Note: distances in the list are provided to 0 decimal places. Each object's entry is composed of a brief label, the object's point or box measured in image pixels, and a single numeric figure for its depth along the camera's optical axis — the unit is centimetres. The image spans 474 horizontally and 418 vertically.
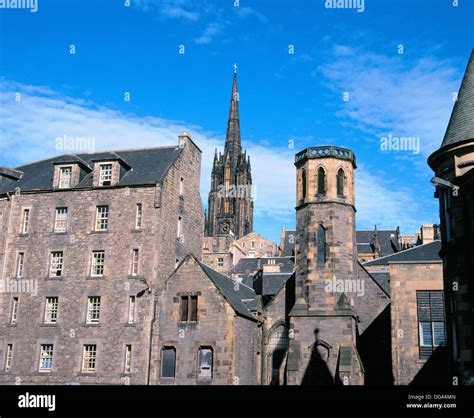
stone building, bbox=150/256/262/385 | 2791
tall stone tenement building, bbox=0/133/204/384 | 2975
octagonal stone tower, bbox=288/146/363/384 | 2781
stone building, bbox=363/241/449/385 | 2662
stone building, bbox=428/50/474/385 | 1683
